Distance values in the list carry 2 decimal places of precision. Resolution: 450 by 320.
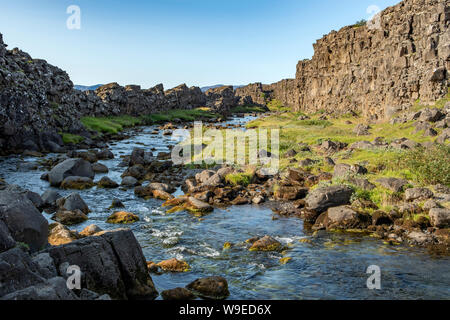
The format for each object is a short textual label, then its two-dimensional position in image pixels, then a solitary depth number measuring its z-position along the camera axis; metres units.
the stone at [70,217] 22.95
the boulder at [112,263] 11.22
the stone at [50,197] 26.95
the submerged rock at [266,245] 18.58
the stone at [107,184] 33.72
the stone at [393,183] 24.33
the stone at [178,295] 12.76
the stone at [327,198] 23.45
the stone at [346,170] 27.99
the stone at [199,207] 26.00
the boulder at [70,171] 34.34
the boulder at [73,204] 25.24
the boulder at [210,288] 13.45
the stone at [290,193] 27.66
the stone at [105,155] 50.38
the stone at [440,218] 19.36
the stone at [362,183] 25.05
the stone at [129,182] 34.62
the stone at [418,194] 22.17
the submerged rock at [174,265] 15.92
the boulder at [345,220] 21.31
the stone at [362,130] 51.38
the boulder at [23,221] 12.37
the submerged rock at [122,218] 23.52
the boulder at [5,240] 10.34
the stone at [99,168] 41.28
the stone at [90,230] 18.84
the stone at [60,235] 16.59
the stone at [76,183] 33.31
